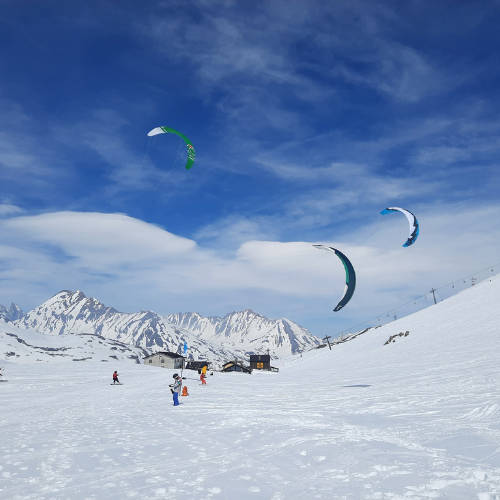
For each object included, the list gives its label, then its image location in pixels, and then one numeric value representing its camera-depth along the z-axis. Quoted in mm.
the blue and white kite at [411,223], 29752
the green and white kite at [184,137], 30938
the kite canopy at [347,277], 27422
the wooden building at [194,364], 90950
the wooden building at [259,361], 103419
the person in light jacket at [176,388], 18219
